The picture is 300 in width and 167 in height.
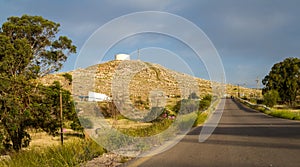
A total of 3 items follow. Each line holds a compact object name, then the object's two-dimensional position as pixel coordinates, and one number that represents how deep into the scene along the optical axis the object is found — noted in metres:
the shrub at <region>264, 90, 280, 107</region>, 46.68
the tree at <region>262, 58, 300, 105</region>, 59.94
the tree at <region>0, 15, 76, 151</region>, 9.88
